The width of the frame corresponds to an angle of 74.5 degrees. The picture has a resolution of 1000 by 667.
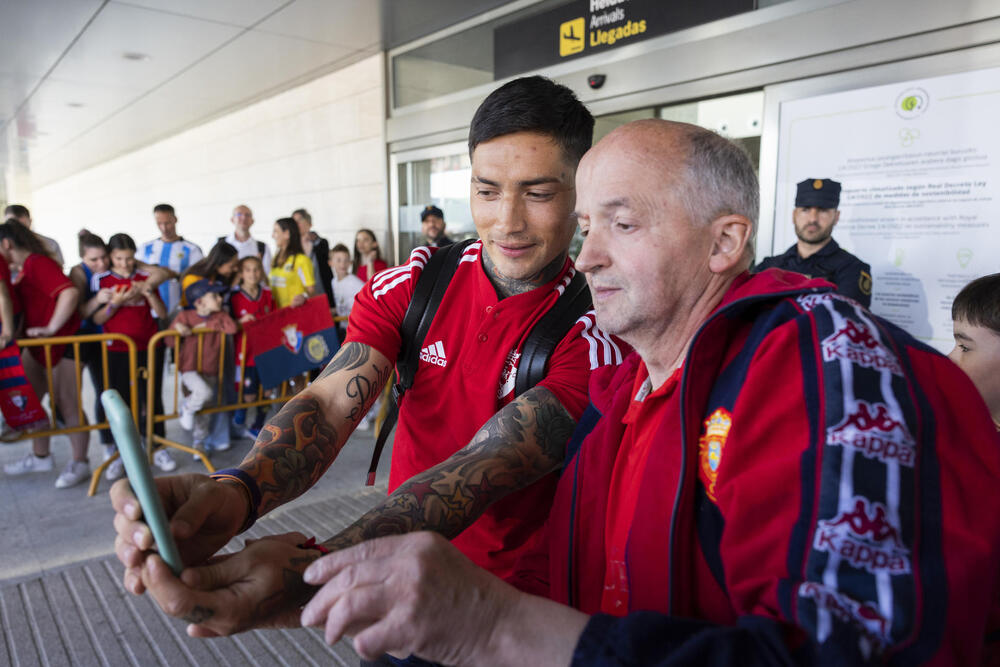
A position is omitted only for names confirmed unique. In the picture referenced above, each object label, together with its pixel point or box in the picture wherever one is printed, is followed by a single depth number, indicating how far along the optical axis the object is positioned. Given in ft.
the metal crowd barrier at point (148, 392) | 14.89
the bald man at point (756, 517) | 2.33
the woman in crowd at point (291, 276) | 20.48
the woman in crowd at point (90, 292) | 16.39
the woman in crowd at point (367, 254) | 24.59
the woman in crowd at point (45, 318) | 15.52
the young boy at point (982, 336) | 5.56
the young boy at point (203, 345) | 16.55
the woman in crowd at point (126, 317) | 16.53
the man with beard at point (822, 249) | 11.76
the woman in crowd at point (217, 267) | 18.17
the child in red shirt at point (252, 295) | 18.40
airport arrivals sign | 14.71
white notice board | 10.73
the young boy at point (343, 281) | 22.65
